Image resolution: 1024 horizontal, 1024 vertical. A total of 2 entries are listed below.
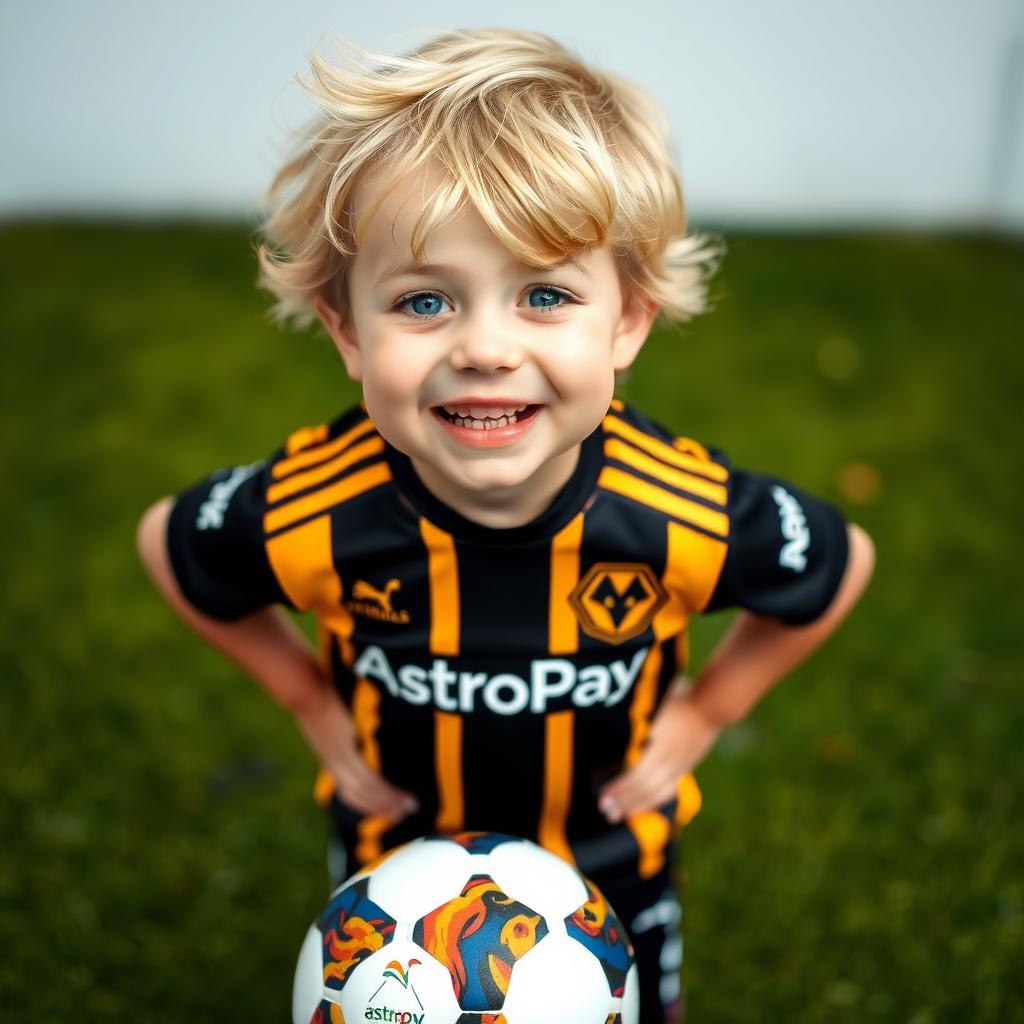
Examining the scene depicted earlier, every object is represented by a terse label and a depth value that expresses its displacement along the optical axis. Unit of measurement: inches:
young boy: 29.2
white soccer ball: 30.1
